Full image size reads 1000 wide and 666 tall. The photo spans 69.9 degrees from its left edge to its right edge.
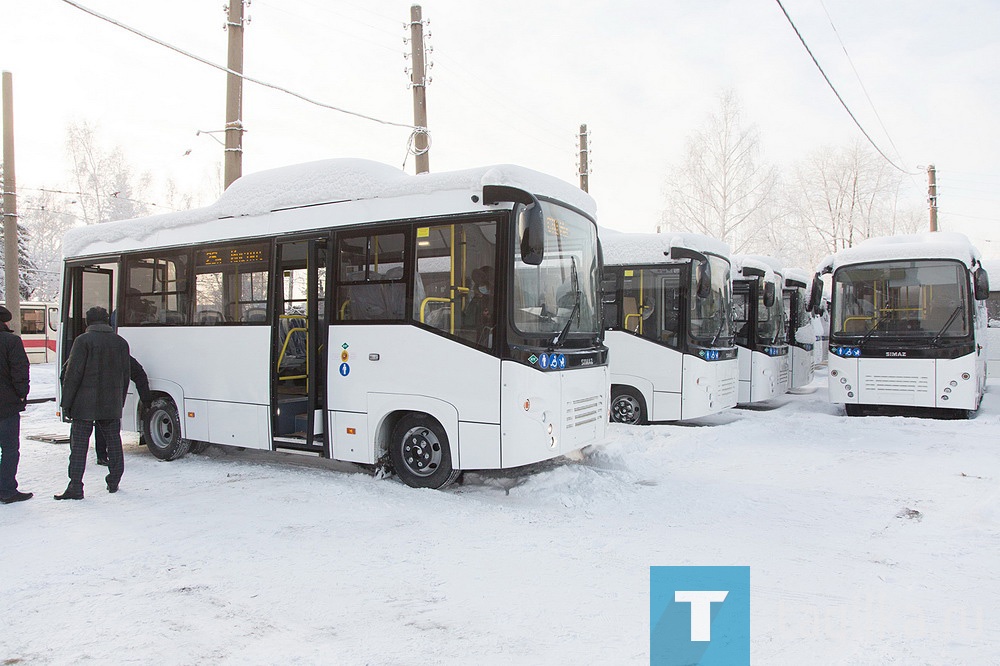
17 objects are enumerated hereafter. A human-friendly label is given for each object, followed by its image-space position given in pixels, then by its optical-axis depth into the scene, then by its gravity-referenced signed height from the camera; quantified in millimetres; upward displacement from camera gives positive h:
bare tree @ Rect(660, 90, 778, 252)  33750 +5792
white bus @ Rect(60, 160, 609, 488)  6629 +139
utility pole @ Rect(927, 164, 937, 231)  30812 +6125
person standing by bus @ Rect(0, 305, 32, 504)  6594 -642
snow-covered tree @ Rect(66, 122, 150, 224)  40281 +8562
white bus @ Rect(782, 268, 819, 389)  16656 +61
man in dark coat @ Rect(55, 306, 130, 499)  6961 -592
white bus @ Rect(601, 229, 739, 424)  11492 +78
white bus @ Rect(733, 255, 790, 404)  14227 +13
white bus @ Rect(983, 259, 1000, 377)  18188 -15
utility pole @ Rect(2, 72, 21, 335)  16938 +2587
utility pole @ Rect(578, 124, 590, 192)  26297 +6261
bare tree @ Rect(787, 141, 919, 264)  39281 +6438
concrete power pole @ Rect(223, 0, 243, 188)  12281 +4011
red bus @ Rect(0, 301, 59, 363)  28906 +135
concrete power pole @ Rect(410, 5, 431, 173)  14859 +5363
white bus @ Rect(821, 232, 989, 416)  11883 +125
